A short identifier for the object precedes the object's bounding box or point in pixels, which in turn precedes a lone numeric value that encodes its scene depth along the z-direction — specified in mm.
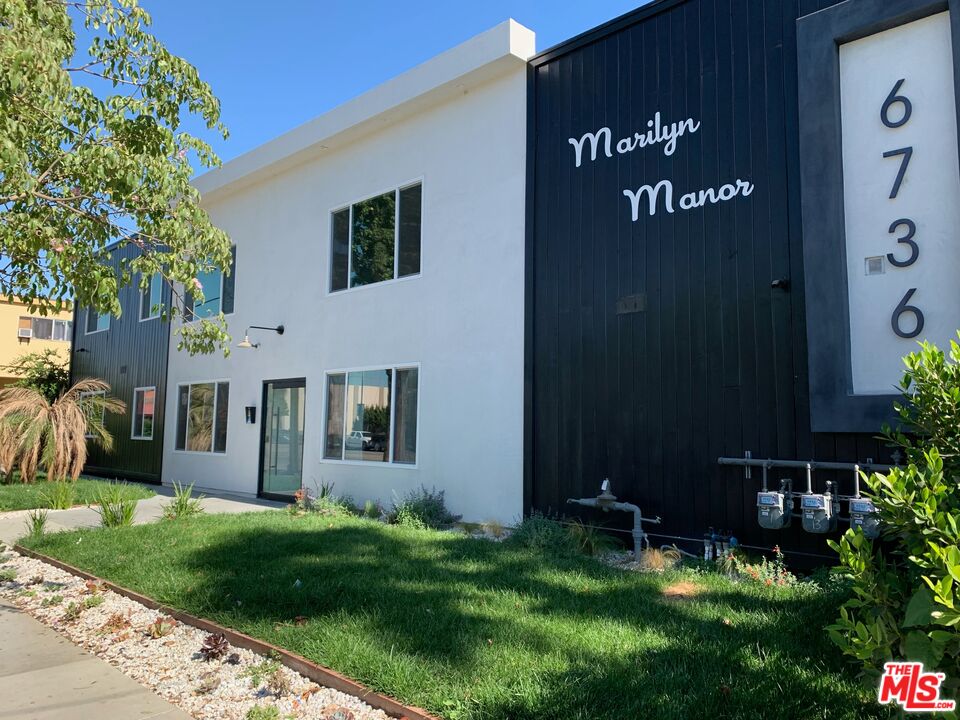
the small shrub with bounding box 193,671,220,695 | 4086
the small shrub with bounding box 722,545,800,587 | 5887
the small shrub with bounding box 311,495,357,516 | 10117
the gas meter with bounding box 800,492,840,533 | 5922
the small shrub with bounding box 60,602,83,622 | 5590
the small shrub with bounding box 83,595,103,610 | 5785
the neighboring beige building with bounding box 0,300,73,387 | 26781
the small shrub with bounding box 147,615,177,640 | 5008
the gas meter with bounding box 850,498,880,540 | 5544
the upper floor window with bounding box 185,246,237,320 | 14126
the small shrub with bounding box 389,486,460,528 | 9084
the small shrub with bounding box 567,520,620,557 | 7340
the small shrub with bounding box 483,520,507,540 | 8508
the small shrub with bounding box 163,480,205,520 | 9180
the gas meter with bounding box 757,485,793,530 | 6129
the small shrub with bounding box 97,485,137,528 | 8711
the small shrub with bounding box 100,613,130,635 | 5246
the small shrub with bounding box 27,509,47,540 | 8366
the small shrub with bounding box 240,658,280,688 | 4145
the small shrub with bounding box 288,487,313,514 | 10238
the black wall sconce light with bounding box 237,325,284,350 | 12475
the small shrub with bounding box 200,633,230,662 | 4477
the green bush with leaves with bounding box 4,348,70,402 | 19109
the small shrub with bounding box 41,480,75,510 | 11211
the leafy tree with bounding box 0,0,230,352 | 5086
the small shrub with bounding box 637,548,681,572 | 6574
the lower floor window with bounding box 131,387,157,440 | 16266
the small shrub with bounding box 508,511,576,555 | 7312
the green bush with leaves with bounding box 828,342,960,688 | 2520
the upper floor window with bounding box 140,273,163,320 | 16438
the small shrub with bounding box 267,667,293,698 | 3959
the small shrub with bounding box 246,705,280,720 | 3646
